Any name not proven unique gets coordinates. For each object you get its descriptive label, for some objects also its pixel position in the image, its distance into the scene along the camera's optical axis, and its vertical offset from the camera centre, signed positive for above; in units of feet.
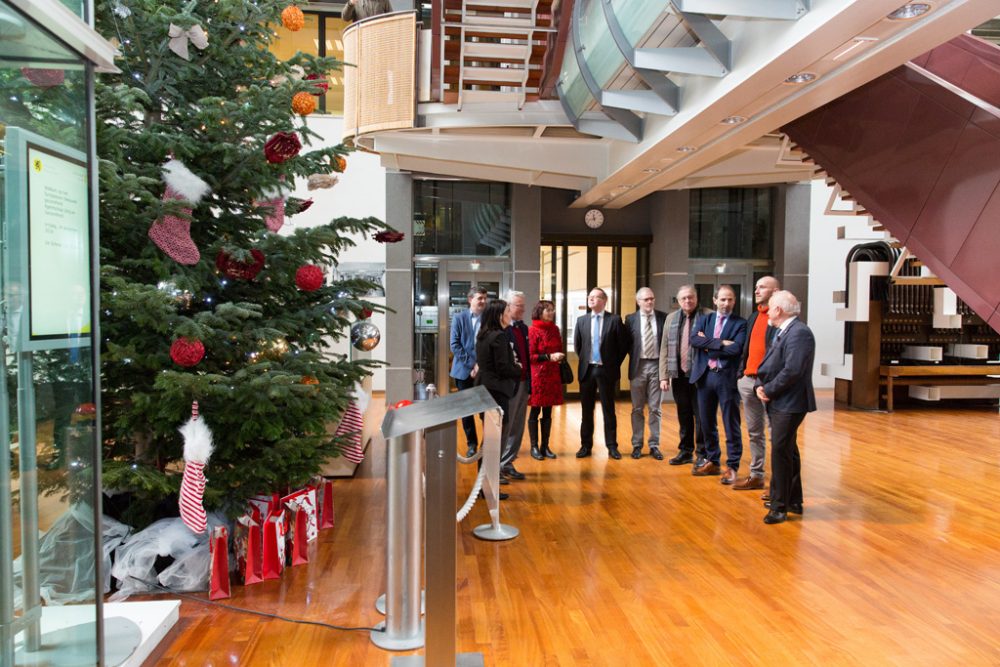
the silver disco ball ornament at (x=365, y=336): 17.46 -0.70
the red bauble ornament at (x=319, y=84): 13.03 +4.29
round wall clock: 38.09 +5.06
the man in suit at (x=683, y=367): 20.94 -1.75
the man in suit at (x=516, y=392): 19.35 -2.32
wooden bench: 33.50 -3.14
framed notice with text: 6.00 +0.61
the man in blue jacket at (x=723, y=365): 19.33 -1.56
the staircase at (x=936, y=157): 12.44 +3.08
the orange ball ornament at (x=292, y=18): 12.10 +5.12
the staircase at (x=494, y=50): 16.94 +7.03
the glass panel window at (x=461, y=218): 35.50 +4.69
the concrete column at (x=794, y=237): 37.19 +3.96
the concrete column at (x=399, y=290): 34.40 +0.95
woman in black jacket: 17.87 -1.16
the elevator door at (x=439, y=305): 35.45 +0.21
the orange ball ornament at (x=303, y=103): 12.55 +3.72
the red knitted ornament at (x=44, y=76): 6.15 +2.12
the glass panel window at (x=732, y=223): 38.09 +4.80
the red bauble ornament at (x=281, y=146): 11.59 +2.73
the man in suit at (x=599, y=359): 22.33 -1.59
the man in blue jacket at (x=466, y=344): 21.85 -1.10
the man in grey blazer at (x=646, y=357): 22.47 -1.53
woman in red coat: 21.77 -1.66
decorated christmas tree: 11.22 +0.85
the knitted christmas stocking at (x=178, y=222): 11.53 +1.43
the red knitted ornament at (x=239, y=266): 11.83 +0.74
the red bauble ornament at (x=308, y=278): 12.64 +0.56
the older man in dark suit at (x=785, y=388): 15.28 -1.74
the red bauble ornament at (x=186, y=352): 10.66 -0.68
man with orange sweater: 17.92 -1.72
